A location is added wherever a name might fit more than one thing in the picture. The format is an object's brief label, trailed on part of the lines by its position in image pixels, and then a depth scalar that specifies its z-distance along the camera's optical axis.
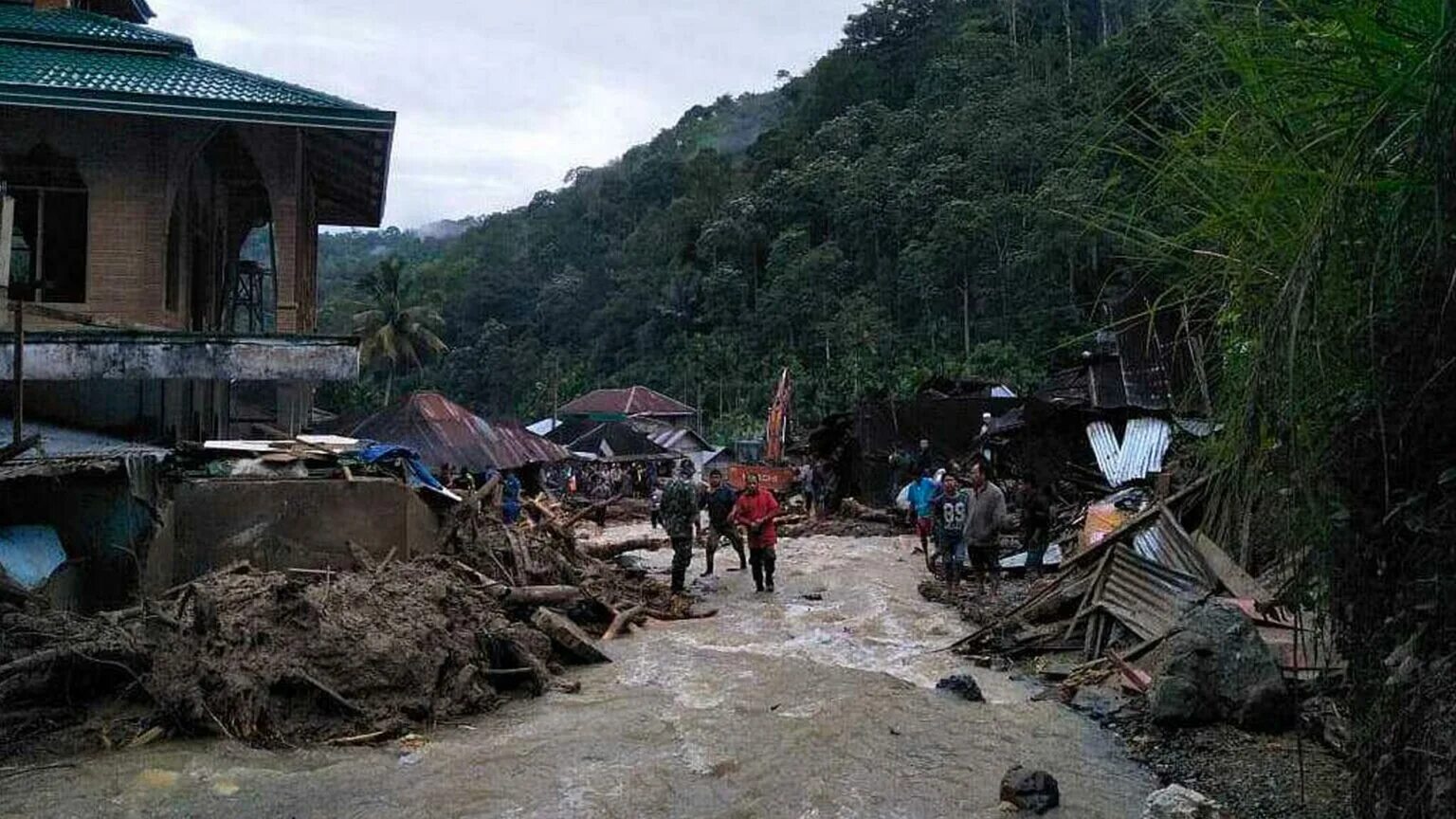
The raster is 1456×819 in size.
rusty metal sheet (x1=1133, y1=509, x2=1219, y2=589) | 9.73
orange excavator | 30.84
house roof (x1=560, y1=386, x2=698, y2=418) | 59.44
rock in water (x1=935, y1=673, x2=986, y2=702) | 8.88
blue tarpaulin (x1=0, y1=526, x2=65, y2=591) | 8.25
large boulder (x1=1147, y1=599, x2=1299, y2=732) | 7.27
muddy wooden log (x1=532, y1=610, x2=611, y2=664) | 10.40
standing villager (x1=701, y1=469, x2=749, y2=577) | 16.05
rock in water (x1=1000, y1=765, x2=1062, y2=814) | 6.30
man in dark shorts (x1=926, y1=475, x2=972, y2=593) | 13.77
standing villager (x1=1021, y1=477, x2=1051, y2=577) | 15.30
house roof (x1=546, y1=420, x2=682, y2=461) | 44.16
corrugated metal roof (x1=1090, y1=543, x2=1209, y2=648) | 9.50
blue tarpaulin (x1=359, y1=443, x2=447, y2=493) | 11.46
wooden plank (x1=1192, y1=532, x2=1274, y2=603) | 8.65
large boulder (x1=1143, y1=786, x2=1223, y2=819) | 5.46
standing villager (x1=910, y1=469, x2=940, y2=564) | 17.80
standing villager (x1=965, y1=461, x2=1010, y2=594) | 13.07
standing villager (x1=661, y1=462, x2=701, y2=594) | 14.27
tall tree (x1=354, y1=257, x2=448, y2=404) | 56.97
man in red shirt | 14.55
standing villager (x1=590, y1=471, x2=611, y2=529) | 38.76
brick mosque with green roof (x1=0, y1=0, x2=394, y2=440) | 11.24
